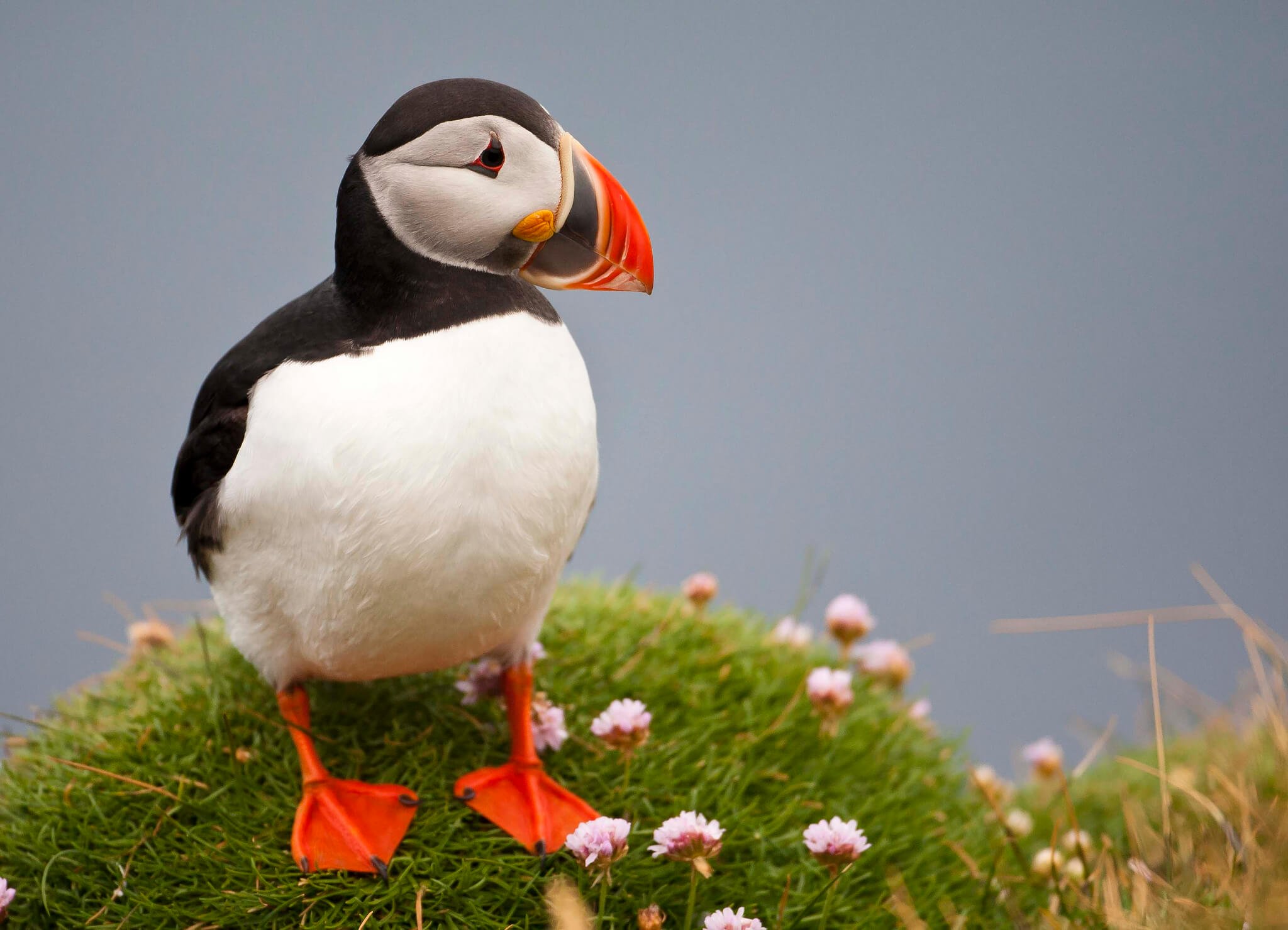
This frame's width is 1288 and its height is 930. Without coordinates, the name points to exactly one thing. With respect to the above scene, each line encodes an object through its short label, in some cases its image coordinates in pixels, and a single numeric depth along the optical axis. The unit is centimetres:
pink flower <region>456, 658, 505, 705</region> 572
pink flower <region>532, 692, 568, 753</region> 549
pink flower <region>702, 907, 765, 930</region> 402
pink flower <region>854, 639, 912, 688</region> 717
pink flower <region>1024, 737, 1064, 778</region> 737
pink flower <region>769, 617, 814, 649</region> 721
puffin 425
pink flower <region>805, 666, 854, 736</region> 593
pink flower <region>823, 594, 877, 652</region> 676
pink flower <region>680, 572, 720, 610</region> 694
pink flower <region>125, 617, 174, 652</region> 693
